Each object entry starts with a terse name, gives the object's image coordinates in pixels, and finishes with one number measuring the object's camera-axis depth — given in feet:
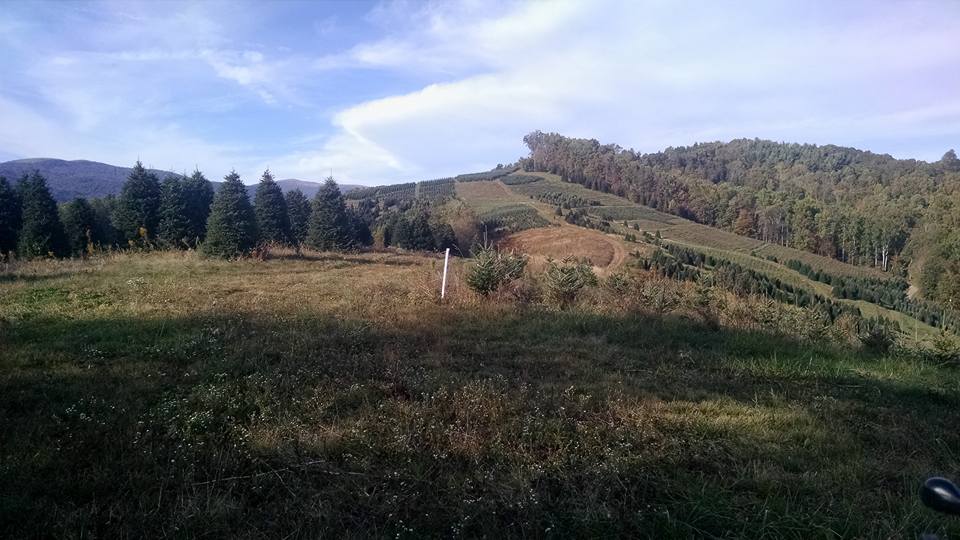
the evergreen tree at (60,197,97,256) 79.00
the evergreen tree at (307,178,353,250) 83.66
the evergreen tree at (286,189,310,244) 101.08
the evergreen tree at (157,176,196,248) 65.92
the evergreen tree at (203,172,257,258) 50.65
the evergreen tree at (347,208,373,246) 123.94
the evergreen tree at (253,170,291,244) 79.75
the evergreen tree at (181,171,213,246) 73.05
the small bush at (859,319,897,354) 22.73
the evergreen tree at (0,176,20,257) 71.72
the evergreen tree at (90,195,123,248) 85.97
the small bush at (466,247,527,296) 29.94
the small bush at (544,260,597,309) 29.71
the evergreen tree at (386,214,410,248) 131.54
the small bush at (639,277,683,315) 28.30
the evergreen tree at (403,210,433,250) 131.44
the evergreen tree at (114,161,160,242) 69.26
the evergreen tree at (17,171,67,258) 66.95
